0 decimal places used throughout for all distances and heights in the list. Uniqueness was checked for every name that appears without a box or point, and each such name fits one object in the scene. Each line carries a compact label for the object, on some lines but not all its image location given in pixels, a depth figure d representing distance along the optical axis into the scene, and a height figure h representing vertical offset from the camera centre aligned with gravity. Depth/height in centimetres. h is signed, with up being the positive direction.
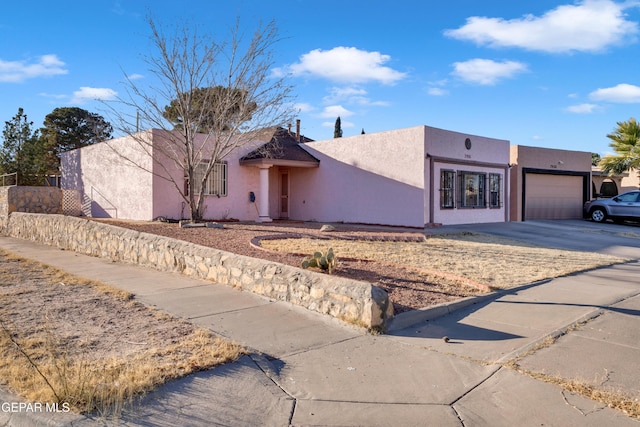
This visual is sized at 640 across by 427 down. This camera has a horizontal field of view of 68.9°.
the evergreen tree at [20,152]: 2702 +313
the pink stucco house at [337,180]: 1784 +107
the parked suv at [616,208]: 2089 -19
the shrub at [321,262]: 777 -96
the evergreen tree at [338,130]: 4294 +694
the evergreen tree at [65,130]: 3738 +625
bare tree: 1469 +310
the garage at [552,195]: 2270 +47
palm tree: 2361 +283
